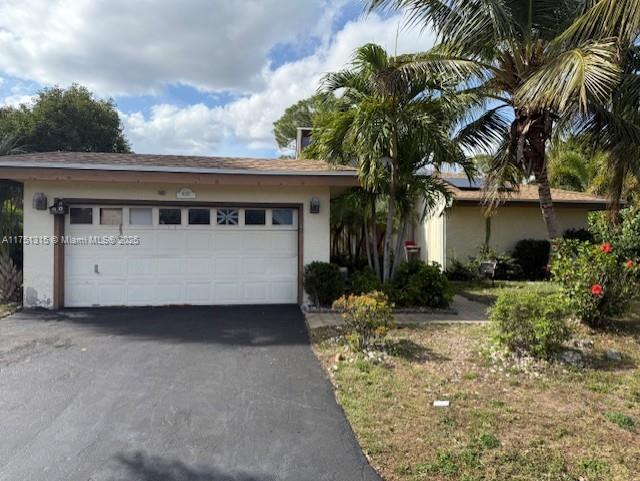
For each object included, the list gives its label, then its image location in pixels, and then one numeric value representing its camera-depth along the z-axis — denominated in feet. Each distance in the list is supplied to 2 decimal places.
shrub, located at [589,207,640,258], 22.18
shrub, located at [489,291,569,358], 16.42
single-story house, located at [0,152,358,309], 27.45
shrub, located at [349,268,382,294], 27.37
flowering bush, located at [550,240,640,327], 20.02
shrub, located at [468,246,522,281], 43.57
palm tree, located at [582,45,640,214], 23.98
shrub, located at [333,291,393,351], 18.39
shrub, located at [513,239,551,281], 44.14
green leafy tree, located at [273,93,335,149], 89.30
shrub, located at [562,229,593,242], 44.45
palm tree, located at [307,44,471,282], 24.68
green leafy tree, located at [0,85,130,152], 63.41
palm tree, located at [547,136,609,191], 48.41
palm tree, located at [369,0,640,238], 20.45
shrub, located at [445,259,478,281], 43.39
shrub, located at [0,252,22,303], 28.81
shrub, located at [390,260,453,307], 27.61
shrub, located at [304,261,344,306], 27.94
